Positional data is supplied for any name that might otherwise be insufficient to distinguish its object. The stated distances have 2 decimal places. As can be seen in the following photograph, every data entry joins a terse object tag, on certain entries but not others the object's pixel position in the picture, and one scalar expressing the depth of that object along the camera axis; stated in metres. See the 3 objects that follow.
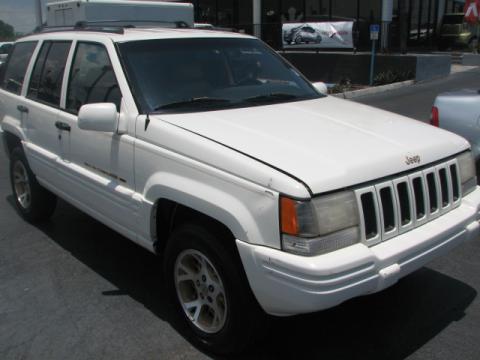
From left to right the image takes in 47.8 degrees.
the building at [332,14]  20.97
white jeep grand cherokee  2.70
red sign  21.69
